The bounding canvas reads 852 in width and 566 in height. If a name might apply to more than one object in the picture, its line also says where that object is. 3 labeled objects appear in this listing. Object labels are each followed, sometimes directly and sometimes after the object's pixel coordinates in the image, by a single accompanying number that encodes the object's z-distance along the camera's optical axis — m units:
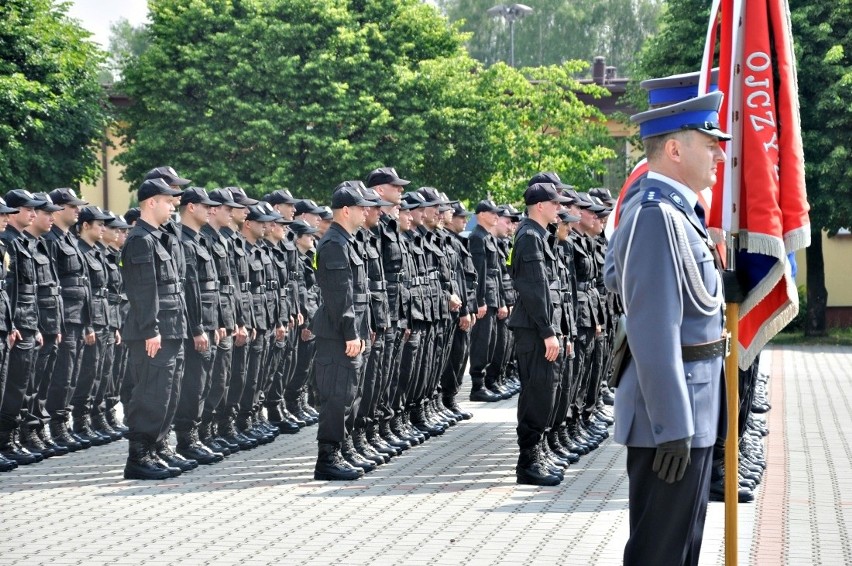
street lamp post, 47.09
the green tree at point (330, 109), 36.19
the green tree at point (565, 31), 68.19
